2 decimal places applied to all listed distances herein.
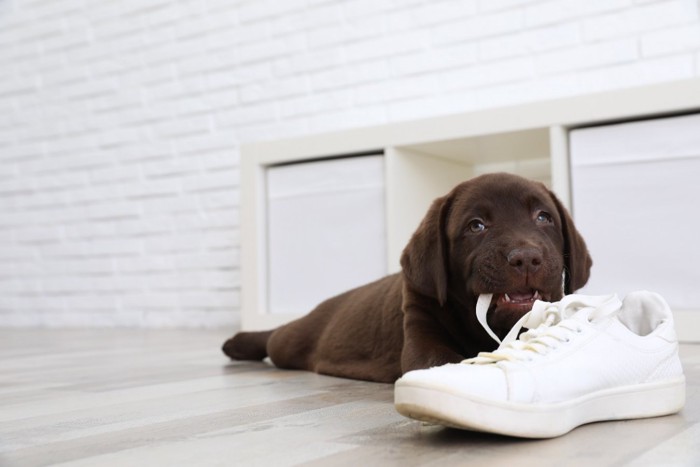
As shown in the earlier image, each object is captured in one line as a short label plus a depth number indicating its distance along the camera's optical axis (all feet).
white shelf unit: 7.90
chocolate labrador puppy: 4.30
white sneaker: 3.12
